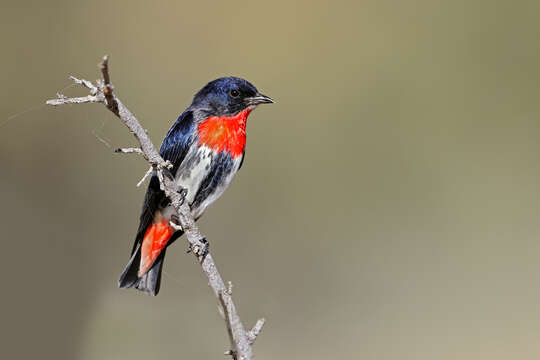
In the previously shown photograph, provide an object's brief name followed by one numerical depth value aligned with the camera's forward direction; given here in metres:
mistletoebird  6.81
